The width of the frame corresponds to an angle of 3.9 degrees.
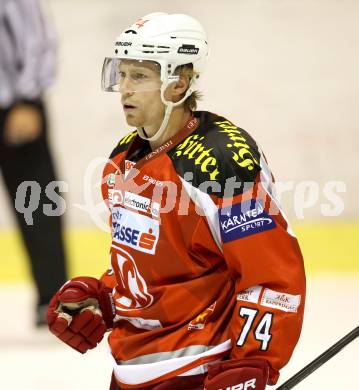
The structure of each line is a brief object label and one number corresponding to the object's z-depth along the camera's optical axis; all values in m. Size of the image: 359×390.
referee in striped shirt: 18.13
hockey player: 14.04
